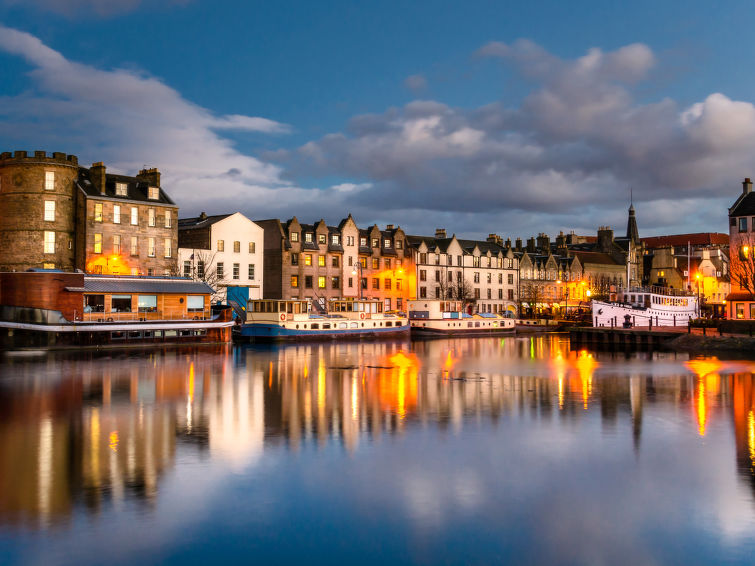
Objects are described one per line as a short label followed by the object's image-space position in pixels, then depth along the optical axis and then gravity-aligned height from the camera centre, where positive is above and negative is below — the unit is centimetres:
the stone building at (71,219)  6391 +764
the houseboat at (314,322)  6694 -222
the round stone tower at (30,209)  6378 +833
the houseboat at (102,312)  5144 -81
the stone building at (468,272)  10031 +400
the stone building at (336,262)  8344 +469
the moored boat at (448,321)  8175 -264
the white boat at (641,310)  7825 -137
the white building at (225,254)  7431 +501
